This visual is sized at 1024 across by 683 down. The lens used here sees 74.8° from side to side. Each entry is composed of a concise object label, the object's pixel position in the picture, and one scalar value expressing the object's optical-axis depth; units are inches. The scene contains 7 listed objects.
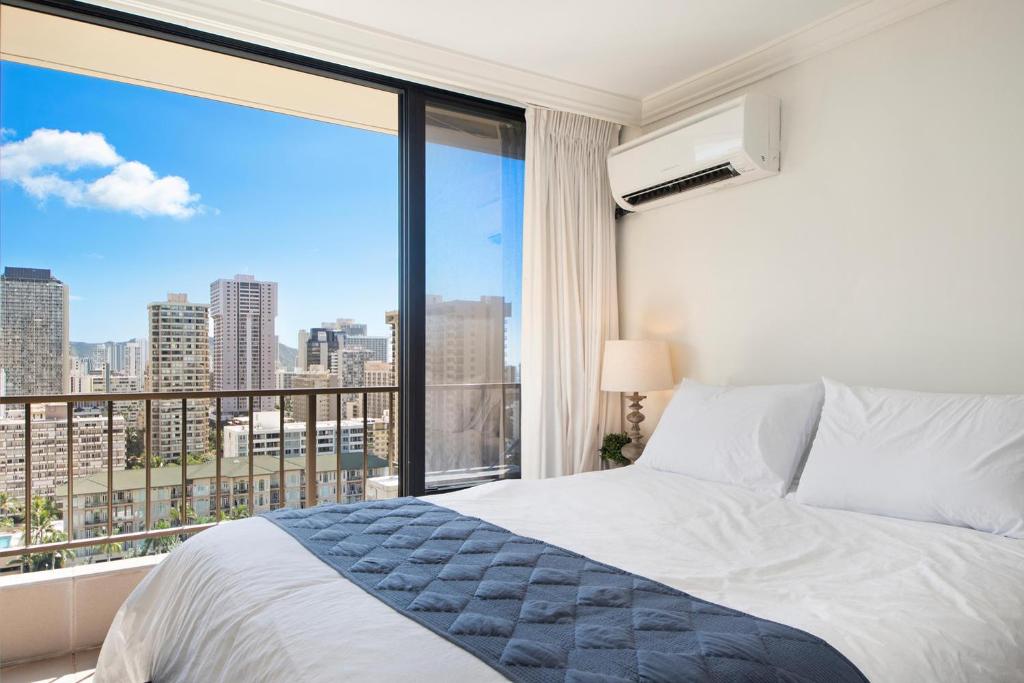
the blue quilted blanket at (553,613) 40.6
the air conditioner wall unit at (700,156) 115.6
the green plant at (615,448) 136.7
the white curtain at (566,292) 137.9
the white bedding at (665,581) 44.3
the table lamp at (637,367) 129.0
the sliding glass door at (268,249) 129.6
